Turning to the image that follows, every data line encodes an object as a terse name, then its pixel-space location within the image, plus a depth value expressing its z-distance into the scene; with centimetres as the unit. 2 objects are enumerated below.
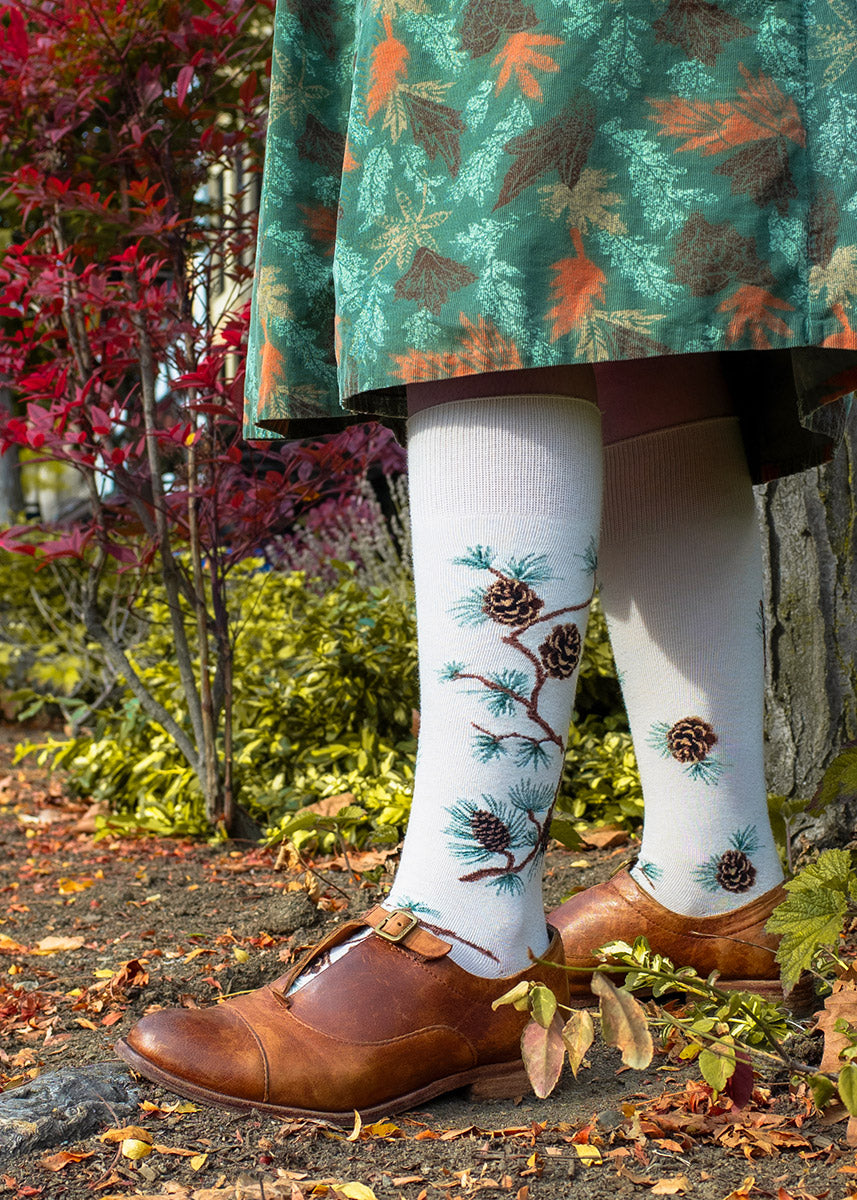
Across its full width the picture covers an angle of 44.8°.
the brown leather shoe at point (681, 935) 137
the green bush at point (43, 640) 480
